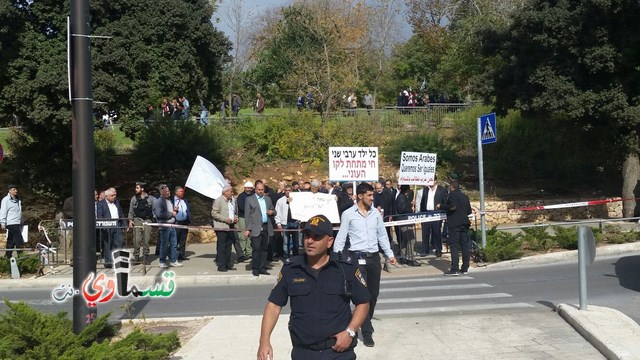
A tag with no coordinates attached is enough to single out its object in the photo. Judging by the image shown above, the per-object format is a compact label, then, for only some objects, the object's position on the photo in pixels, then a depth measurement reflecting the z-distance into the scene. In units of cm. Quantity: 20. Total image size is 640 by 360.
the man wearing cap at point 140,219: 1661
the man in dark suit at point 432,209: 1786
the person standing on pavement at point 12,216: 1806
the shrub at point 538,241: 1766
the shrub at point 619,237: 1791
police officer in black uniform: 557
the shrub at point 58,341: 766
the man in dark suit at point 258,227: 1560
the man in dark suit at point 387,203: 1827
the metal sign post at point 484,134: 1675
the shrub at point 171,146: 2656
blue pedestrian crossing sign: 1672
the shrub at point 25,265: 1641
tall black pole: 825
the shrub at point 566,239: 1745
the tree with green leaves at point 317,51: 3622
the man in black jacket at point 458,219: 1504
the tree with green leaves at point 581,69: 2231
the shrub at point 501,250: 1662
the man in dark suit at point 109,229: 1703
